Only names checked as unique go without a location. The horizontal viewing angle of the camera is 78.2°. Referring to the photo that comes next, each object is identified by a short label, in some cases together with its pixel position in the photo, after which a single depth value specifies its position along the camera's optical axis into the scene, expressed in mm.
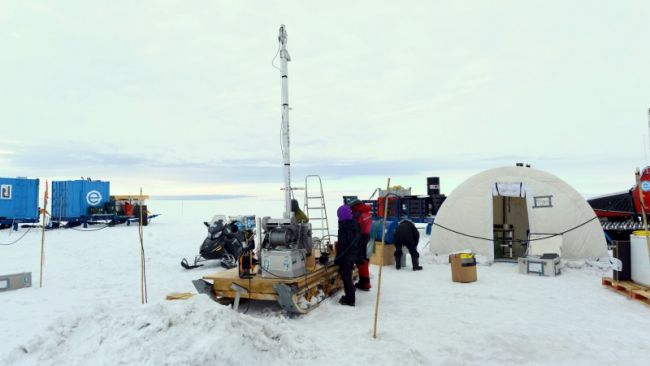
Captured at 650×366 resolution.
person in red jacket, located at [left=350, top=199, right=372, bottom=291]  7547
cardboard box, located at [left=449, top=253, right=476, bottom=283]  8734
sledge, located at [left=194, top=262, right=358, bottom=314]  6191
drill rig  6430
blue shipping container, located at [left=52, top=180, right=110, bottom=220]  24875
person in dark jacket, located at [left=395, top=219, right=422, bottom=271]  10453
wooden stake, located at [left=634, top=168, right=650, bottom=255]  6358
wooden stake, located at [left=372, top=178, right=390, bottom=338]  5213
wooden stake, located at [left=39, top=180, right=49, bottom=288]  10750
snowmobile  11117
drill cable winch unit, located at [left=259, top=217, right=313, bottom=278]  6637
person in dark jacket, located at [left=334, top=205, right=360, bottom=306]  7102
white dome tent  10977
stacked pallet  6863
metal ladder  7970
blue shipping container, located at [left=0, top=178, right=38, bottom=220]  23062
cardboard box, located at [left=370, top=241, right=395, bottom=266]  11105
